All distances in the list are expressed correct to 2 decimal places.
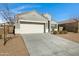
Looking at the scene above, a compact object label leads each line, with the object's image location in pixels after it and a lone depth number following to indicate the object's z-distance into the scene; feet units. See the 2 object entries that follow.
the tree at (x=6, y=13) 12.34
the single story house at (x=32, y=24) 17.36
